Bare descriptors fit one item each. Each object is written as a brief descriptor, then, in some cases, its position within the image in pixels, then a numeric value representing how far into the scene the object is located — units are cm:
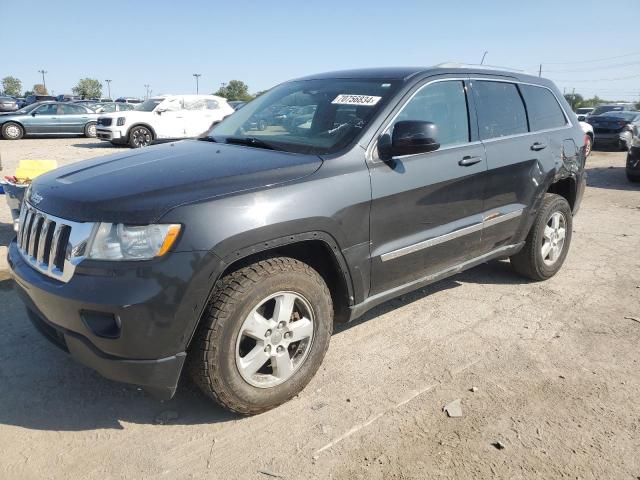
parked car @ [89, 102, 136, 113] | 1892
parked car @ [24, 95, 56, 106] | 3484
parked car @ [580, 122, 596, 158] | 1447
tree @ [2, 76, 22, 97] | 11119
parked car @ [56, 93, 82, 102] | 4448
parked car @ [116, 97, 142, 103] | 4179
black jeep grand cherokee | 234
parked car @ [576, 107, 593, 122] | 3558
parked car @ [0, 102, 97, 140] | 1906
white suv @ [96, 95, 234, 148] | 1561
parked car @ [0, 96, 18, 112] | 2885
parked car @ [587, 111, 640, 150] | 1623
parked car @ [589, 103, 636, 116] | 2345
